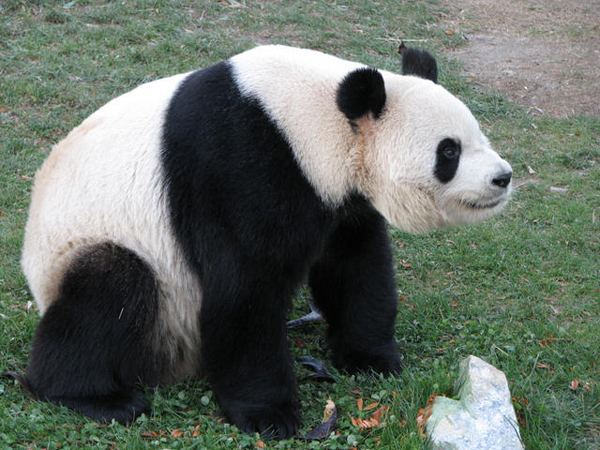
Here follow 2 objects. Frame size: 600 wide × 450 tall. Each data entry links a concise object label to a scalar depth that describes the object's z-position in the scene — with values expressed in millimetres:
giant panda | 8039
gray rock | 7340
